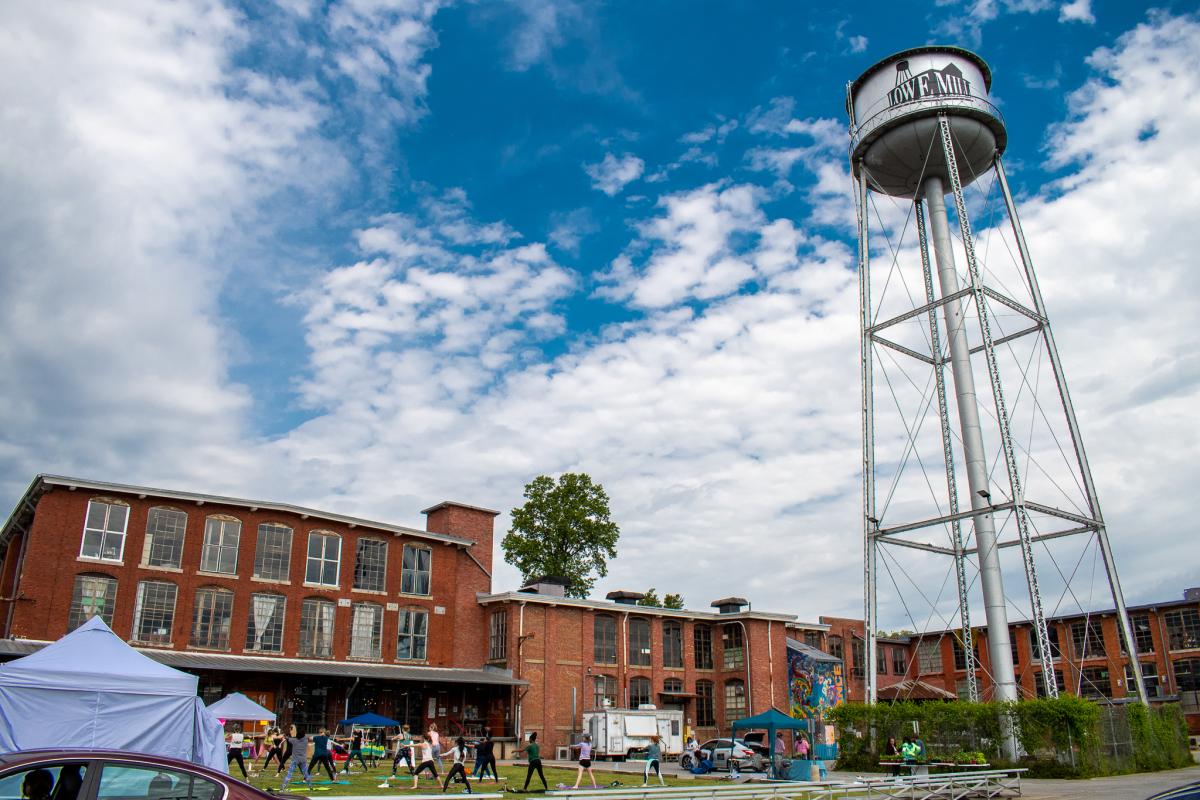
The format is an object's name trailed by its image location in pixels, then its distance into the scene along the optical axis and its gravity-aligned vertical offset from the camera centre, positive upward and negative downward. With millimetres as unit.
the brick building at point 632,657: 42562 +2943
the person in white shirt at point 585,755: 24234 -921
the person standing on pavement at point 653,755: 26950 -1051
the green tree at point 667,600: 65875 +8131
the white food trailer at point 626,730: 38469 -468
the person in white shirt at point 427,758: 23156 -897
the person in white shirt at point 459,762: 20534 -933
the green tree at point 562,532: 58625 +11453
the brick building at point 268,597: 34906 +5044
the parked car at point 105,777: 7016 -395
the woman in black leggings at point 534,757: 21705 -858
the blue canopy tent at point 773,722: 31781 -197
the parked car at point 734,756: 32875 -1380
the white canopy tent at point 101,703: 14922 +353
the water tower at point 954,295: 27828 +13102
